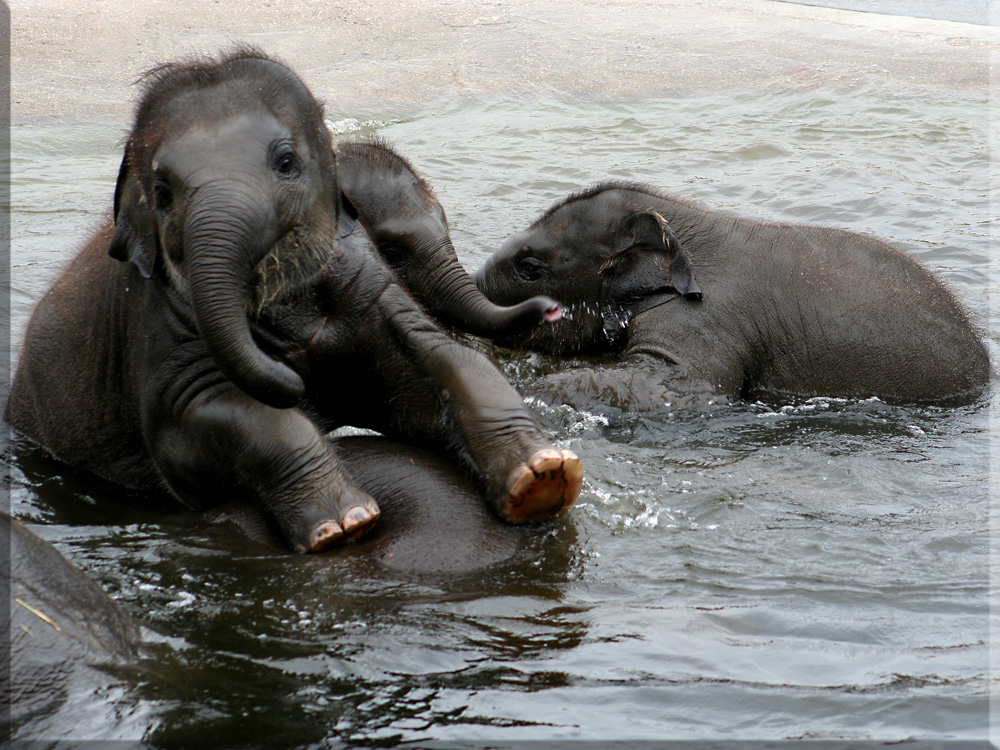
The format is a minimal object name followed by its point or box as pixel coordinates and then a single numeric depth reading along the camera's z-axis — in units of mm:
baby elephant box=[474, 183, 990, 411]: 12930
